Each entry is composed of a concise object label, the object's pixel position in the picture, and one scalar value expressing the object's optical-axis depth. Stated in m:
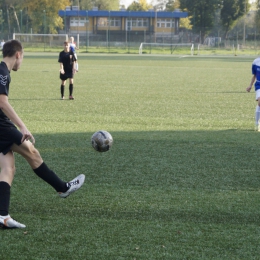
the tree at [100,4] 102.50
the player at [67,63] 17.90
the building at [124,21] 76.12
